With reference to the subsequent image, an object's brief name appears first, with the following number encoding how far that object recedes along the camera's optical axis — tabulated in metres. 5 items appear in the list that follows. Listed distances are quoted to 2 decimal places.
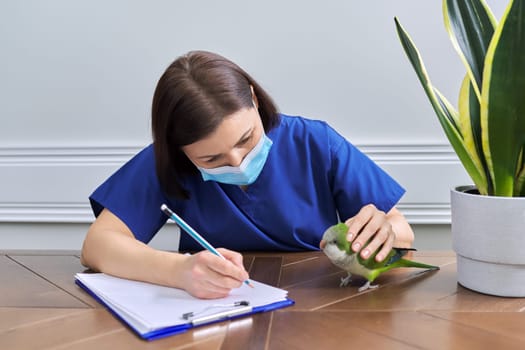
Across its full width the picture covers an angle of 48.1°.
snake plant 0.72
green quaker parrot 0.81
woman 0.97
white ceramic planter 0.75
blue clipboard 0.67
